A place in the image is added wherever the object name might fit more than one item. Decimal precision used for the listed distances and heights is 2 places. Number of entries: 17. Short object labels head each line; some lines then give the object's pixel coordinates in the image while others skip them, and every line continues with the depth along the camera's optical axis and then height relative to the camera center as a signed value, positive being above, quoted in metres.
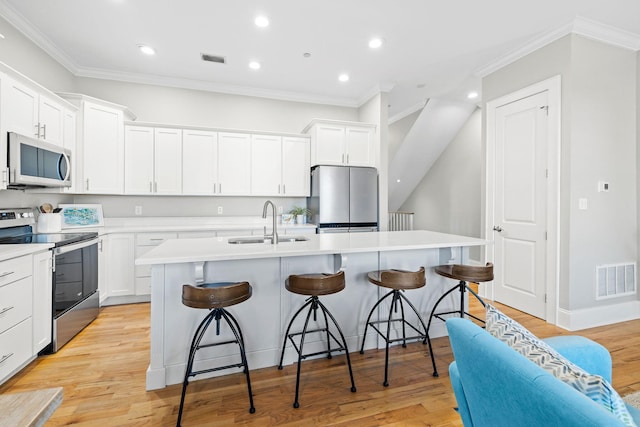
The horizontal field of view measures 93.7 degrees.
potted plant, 4.64 -0.02
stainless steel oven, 2.50 -0.54
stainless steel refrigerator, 4.31 +0.20
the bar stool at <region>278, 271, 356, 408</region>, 1.95 -0.48
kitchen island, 2.02 -0.52
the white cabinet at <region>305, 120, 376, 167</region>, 4.51 +1.06
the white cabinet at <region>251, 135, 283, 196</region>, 4.48 +0.72
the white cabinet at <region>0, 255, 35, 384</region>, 1.96 -0.71
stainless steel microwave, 2.47 +0.46
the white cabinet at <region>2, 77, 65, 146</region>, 2.50 +0.93
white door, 3.20 +0.12
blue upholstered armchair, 0.65 -0.45
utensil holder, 3.14 -0.10
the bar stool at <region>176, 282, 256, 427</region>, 1.72 -0.51
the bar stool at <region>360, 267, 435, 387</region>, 2.11 -0.48
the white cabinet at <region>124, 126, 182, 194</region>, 3.97 +0.71
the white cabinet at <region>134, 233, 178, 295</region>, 3.69 -0.68
